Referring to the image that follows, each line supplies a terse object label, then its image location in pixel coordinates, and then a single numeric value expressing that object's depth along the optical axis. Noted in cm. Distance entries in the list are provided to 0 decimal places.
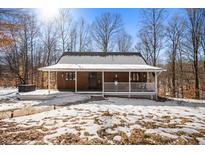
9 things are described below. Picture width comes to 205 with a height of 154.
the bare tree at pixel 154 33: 1679
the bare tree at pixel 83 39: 2104
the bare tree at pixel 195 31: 1377
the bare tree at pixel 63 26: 1860
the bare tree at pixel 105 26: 2034
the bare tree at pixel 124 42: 2131
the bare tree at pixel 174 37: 1625
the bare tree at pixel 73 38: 2021
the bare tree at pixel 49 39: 1886
